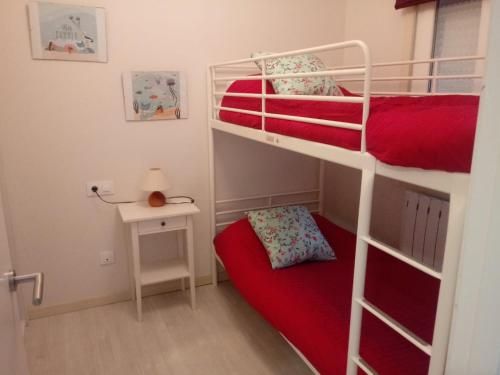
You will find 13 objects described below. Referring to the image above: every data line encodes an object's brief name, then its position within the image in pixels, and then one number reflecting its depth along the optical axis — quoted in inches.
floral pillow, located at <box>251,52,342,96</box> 78.8
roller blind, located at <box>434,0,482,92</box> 83.3
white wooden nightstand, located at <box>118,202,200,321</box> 96.0
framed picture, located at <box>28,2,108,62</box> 88.0
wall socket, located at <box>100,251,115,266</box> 105.4
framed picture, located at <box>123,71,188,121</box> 99.2
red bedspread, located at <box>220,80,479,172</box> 37.9
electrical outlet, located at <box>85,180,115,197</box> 100.6
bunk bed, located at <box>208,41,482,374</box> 39.2
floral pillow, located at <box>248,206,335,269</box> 90.7
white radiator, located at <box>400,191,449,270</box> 88.0
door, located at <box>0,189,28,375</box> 34.8
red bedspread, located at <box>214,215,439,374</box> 58.1
